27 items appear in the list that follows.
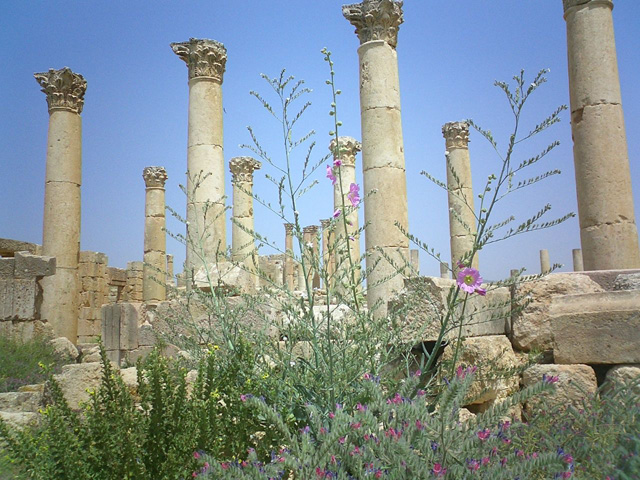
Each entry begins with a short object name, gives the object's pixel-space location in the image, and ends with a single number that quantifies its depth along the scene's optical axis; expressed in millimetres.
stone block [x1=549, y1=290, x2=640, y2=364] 4547
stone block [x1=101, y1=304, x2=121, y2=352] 14117
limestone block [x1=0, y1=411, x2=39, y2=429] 4957
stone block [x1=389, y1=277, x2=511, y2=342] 4673
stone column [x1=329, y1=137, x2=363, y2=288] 19712
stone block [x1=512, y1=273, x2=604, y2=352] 5008
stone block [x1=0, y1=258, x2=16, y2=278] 12547
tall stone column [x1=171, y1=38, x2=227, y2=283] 12117
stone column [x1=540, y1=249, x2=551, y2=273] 36156
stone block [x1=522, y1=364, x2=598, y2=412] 4375
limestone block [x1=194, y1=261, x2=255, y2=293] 9615
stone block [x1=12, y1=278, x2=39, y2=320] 12359
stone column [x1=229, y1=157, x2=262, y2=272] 22125
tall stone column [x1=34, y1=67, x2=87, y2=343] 13688
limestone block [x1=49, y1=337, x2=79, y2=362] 11457
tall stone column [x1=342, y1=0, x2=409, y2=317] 10602
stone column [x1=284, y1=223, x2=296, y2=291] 34969
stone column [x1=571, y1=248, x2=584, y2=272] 34778
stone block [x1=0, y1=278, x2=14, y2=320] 12234
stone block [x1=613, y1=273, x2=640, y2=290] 5185
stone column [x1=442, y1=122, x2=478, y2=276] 17734
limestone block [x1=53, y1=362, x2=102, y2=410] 5508
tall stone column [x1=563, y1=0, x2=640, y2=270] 9227
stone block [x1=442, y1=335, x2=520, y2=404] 4527
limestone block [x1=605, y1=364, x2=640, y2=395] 4413
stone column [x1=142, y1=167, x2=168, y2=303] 21328
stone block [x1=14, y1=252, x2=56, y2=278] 12445
